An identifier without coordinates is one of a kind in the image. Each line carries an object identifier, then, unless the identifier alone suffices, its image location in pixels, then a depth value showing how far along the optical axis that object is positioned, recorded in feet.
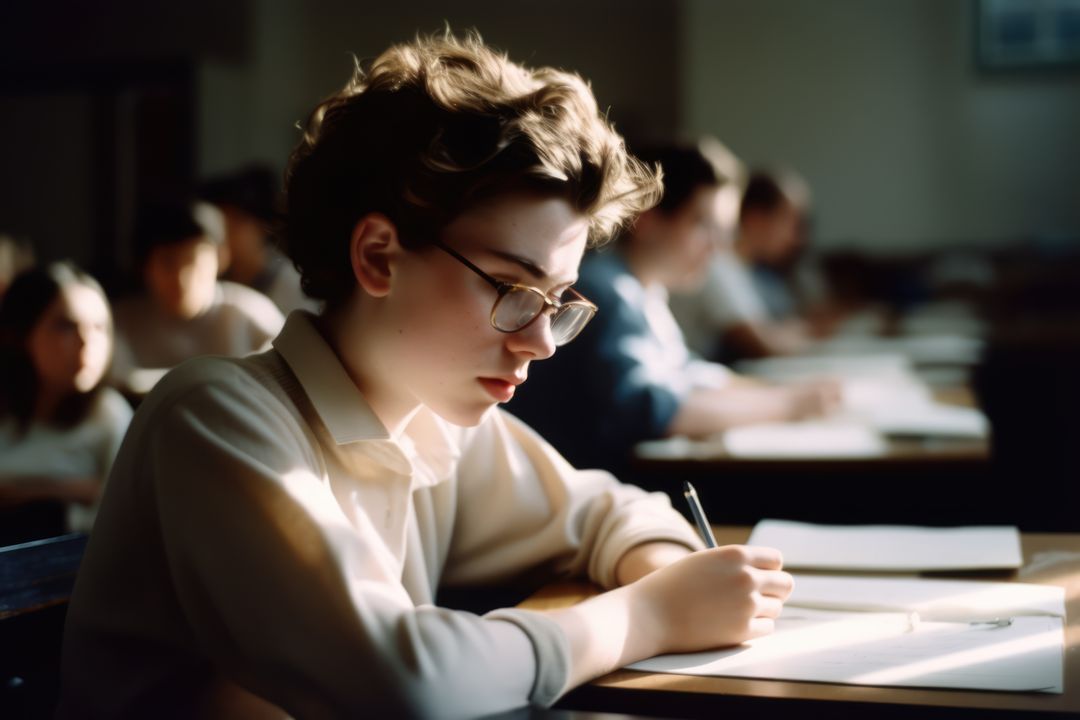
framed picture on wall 22.74
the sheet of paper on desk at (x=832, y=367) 11.79
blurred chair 3.65
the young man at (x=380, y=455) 2.83
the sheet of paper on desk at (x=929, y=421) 7.52
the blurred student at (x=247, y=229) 13.62
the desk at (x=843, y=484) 6.88
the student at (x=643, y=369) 7.61
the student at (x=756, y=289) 13.73
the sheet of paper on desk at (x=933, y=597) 3.71
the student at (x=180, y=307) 10.16
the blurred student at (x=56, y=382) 7.87
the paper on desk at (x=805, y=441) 7.04
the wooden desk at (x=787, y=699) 2.85
